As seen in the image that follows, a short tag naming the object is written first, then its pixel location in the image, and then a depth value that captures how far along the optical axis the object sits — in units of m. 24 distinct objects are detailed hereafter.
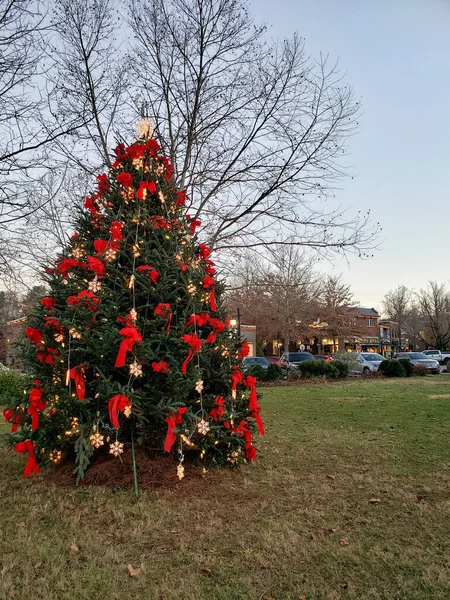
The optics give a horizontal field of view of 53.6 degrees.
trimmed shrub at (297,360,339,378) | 19.33
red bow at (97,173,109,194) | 5.20
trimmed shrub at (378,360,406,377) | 21.11
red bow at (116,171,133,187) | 4.88
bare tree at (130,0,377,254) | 8.61
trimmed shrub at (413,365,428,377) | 22.86
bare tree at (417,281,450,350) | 64.31
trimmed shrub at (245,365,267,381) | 17.49
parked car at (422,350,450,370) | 40.22
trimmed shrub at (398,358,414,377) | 21.69
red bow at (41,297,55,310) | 4.71
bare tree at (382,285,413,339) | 75.56
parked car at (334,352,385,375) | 21.50
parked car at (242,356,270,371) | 22.58
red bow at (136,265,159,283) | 4.44
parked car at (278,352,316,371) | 23.51
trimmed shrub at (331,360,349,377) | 19.62
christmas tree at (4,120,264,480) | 4.20
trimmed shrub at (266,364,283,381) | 18.92
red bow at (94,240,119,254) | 4.57
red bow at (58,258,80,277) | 4.64
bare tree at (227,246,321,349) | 30.39
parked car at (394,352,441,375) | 25.62
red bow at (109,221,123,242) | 4.59
